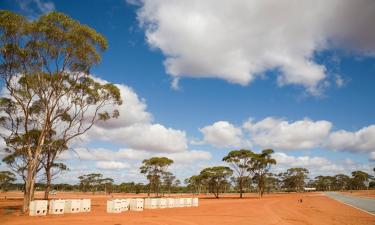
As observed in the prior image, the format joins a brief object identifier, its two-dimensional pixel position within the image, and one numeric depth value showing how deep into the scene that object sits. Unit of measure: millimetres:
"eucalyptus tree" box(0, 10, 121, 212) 27781
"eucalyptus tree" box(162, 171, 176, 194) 117562
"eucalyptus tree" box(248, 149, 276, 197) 76000
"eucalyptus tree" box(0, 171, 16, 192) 88769
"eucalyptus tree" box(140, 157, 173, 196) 75738
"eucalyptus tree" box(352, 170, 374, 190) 150125
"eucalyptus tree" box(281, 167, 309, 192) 141625
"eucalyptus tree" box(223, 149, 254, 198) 73688
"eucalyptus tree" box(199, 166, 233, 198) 84500
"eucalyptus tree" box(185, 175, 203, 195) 93906
